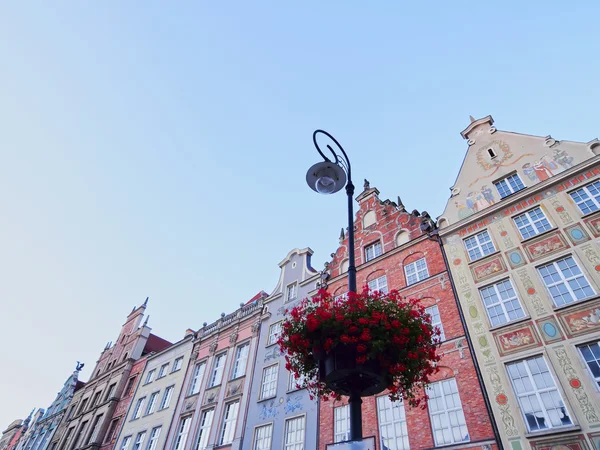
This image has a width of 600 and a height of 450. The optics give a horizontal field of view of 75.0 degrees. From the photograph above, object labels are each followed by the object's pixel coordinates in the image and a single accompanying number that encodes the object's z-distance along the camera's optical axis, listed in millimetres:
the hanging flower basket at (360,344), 5586
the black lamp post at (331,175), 8203
